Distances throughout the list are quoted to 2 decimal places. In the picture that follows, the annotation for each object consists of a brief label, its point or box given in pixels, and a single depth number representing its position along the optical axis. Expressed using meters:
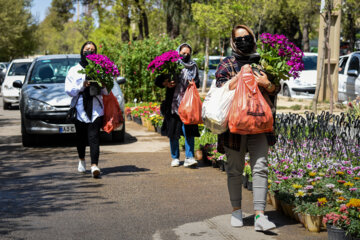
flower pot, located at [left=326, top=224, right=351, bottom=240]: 4.75
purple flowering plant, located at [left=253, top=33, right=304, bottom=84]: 5.38
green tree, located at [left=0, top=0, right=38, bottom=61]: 54.94
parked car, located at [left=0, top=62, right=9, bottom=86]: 38.96
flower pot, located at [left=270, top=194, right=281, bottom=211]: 6.10
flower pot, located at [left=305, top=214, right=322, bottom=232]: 5.30
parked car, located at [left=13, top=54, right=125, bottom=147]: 10.85
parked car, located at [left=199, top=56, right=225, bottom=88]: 30.48
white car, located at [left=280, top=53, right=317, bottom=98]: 20.44
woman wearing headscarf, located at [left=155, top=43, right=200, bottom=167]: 8.70
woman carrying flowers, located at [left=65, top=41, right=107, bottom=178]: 7.91
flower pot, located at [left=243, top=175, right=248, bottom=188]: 7.24
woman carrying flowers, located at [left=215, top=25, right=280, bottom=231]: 5.29
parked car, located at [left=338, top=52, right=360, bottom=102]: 16.20
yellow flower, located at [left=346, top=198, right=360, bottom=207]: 4.88
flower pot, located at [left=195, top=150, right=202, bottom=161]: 9.56
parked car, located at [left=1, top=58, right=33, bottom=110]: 21.57
